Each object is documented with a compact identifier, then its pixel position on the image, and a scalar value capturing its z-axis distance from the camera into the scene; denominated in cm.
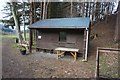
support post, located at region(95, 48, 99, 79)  256
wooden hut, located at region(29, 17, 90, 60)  495
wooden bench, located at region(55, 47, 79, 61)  470
